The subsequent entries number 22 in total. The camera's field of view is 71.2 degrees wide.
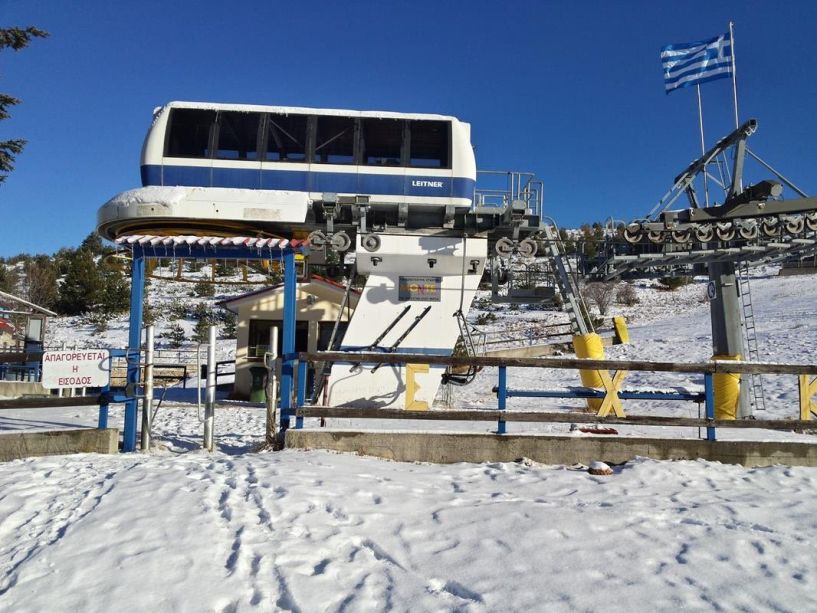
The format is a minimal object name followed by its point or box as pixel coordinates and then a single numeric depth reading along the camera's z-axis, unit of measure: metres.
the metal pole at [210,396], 7.23
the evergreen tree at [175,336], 37.12
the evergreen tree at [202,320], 37.91
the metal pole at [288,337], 7.09
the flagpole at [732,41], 12.91
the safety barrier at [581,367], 6.45
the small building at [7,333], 26.68
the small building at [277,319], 16.83
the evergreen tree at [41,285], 42.31
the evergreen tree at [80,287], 41.91
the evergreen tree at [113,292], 42.69
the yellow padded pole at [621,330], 16.12
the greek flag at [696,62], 13.15
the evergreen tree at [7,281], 43.53
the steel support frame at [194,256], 7.20
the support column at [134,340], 7.20
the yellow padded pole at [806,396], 6.73
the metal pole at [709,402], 6.48
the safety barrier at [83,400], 6.59
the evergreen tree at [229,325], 41.07
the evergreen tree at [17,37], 16.56
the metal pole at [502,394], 6.58
